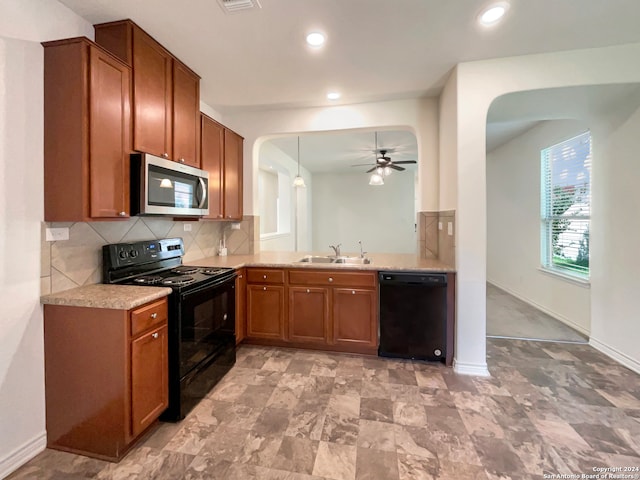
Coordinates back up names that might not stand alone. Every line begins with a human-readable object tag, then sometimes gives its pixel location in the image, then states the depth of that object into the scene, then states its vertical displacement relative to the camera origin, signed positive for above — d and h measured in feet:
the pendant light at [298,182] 16.84 +3.11
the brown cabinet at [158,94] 6.32 +3.54
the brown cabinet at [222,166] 9.43 +2.43
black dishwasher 8.66 -2.42
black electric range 6.16 -1.82
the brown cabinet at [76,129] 5.22 +1.94
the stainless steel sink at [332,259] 10.97 -0.93
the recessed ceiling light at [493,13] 5.83 +4.70
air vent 5.71 +4.64
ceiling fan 16.34 +4.10
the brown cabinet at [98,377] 5.14 -2.64
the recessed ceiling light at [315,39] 6.76 +4.73
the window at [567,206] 11.30 +1.29
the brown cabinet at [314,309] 9.18 -2.43
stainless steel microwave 6.21 +1.15
